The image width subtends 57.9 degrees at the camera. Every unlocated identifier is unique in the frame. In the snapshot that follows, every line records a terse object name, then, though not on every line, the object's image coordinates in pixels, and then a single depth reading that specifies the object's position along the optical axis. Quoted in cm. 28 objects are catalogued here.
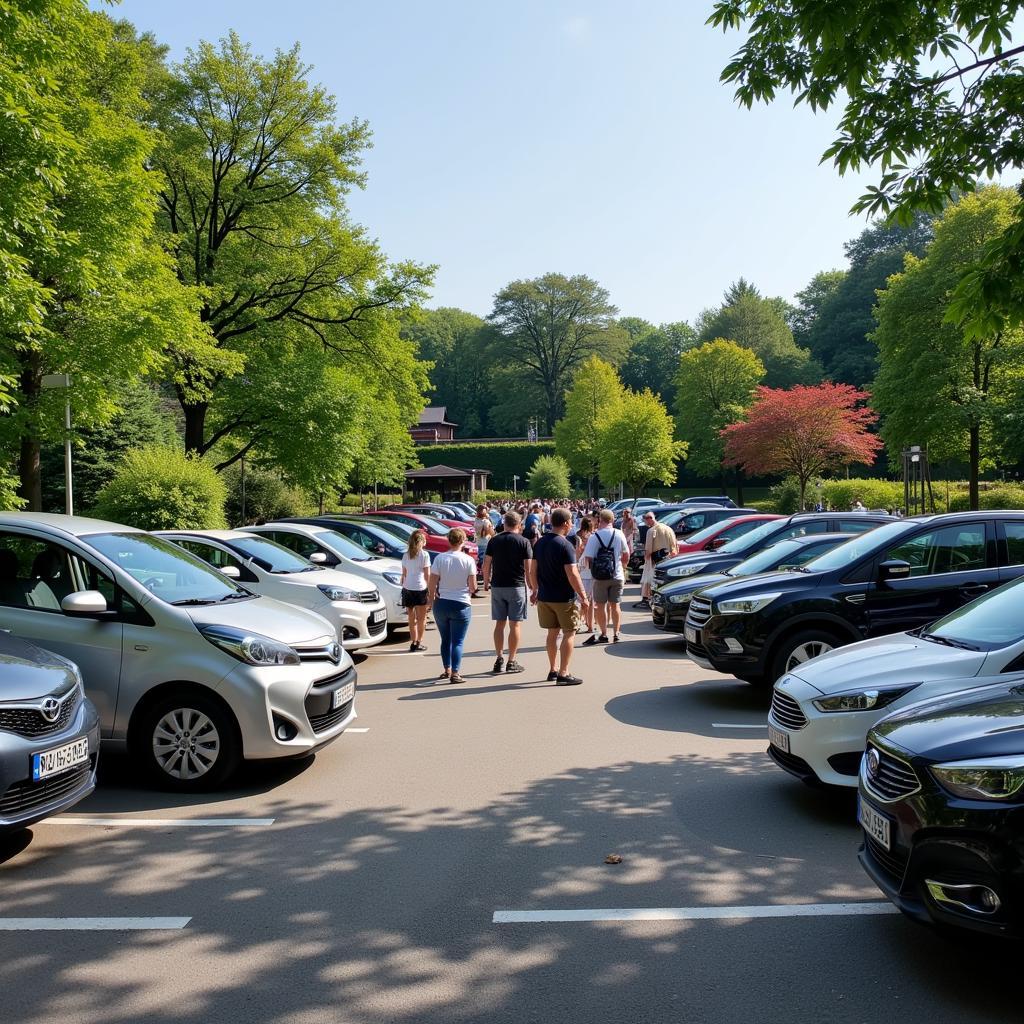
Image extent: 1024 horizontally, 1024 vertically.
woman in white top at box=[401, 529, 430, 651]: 1196
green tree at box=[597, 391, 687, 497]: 5094
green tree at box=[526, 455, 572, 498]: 6291
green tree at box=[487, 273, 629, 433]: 9131
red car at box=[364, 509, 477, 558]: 2134
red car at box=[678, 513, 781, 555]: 1773
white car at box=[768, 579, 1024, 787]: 530
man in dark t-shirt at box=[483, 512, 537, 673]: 1054
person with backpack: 1256
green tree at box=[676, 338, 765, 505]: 6197
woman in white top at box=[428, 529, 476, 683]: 1012
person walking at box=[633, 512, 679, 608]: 1535
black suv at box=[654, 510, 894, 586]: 1366
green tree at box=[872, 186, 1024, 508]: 3334
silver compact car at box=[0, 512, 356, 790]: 618
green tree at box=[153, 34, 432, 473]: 2489
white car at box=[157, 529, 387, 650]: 1111
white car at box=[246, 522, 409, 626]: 1354
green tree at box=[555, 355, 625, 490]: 6825
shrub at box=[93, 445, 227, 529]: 1881
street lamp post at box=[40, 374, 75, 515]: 1551
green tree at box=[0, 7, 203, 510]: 1274
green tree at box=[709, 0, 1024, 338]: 740
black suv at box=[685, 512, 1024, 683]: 852
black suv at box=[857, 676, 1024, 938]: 321
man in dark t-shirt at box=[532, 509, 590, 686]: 1012
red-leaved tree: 3725
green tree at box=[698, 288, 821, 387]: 7594
